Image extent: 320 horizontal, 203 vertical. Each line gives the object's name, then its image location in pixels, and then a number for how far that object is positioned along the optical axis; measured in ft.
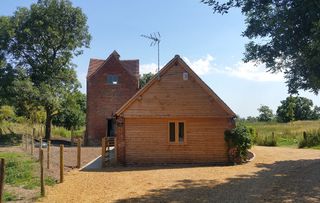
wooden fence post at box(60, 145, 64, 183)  34.90
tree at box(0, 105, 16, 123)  95.22
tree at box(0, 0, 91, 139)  93.66
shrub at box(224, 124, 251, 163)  48.97
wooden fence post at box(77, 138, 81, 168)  45.62
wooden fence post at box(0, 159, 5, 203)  23.57
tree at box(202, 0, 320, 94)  23.93
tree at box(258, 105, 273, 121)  245.30
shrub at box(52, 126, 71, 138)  114.80
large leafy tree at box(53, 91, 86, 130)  101.40
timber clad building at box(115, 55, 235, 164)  50.15
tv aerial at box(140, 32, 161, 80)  53.99
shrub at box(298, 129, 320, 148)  74.84
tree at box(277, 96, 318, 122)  203.87
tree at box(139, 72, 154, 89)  166.60
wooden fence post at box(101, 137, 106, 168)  47.44
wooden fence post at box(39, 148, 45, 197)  29.33
